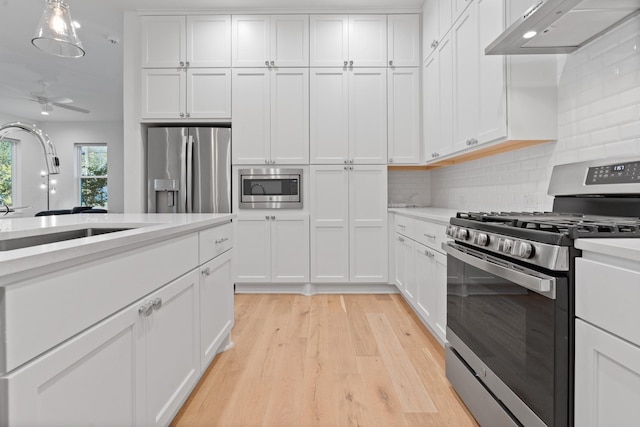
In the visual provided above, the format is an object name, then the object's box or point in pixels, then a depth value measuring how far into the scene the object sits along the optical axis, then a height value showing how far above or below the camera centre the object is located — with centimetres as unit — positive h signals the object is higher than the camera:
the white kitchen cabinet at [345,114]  349 +96
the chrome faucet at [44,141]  121 +25
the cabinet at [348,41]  348 +171
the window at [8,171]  768 +82
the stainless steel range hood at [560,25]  134 +81
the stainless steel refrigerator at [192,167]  347 +41
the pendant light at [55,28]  192 +103
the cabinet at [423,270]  214 -47
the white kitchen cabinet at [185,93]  348 +117
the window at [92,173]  843 +83
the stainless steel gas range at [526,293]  98 -31
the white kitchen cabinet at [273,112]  348 +98
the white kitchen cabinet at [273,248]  349 -42
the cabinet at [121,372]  70 -45
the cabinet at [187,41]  347 +169
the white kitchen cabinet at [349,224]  350 -17
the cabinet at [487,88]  192 +75
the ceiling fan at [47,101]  523 +165
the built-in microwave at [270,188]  351 +20
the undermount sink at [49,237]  123 -13
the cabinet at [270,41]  347 +170
